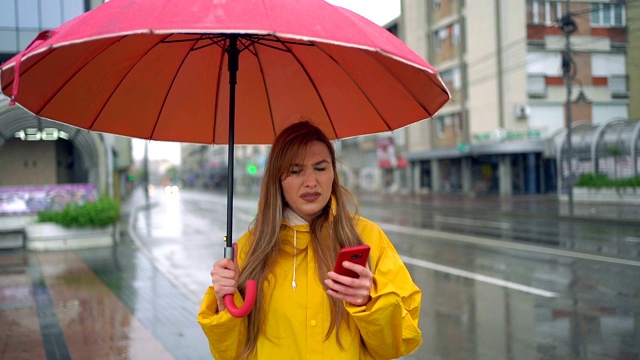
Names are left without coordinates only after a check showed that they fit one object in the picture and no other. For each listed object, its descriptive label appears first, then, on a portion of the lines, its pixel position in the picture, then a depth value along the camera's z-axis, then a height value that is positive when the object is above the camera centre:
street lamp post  21.67 +4.04
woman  2.20 -0.37
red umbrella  2.09 +0.49
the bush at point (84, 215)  14.54 -0.69
